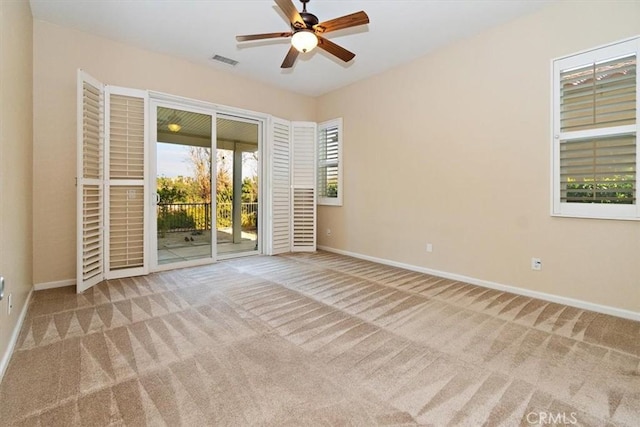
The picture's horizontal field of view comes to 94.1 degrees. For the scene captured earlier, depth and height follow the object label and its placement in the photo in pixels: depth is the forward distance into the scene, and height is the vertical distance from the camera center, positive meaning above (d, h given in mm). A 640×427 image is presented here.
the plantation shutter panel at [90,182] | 3275 +314
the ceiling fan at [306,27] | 2545 +1686
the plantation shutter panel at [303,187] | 5734 +453
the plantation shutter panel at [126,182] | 3822 +356
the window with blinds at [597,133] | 2719 +770
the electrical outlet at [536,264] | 3238 -567
